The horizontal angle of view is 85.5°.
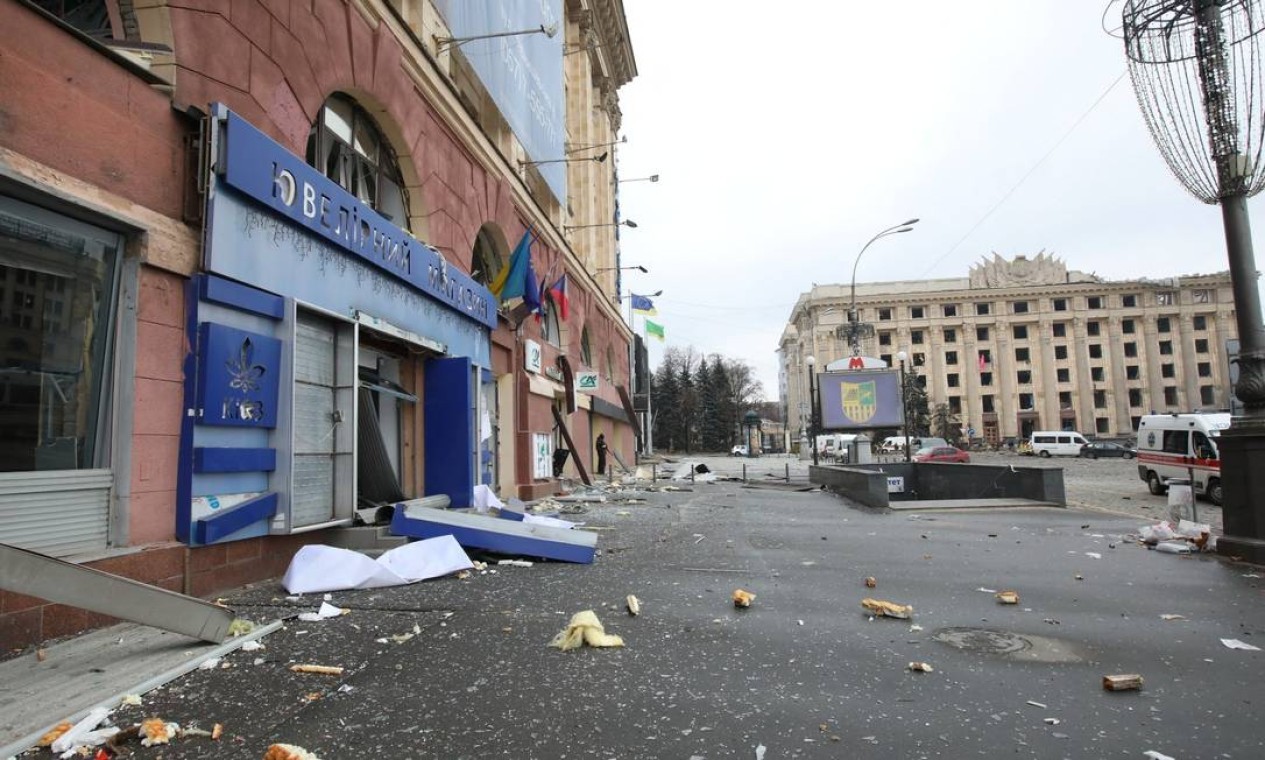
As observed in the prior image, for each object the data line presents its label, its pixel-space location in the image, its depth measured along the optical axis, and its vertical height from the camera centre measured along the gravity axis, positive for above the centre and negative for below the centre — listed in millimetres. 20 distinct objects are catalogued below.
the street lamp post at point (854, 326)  28250 +4493
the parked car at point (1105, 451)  51662 -2109
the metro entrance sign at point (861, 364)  26508 +2582
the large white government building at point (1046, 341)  90125 +11535
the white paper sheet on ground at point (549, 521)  10054 -1271
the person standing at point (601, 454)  27406 -717
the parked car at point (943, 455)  37428 -1527
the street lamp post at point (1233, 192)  7562 +2677
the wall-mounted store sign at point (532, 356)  16578 +2023
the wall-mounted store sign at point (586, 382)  23641 +1925
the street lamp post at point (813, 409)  26512 +906
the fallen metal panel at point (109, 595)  3051 -741
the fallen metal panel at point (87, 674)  3104 -1215
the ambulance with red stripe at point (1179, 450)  17000 -755
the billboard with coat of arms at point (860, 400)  24594 +1086
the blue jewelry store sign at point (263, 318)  5590 +1141
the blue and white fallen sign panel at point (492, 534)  7402 -1048
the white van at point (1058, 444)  56281 -1585
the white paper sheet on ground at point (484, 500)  11000 -989
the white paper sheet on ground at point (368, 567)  5984 -1160
